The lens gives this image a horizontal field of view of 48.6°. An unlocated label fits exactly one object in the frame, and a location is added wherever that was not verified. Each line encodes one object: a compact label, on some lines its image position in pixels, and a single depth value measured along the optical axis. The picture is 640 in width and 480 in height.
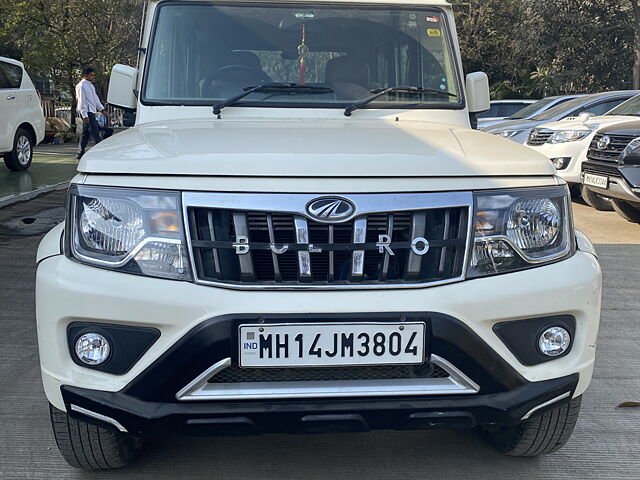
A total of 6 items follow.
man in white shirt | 14.30
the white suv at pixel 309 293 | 2.25
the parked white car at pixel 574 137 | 9.28
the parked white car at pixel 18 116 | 11.33
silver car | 11.25
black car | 7.30
